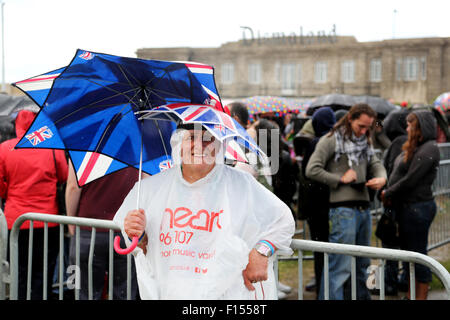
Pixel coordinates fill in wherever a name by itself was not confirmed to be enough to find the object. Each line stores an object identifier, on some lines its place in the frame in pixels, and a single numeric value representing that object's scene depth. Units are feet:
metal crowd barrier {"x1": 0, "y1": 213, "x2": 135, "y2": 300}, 11.71
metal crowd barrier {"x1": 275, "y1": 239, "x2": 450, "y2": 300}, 8.46
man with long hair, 15.80
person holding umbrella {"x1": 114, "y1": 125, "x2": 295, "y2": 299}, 7.77
